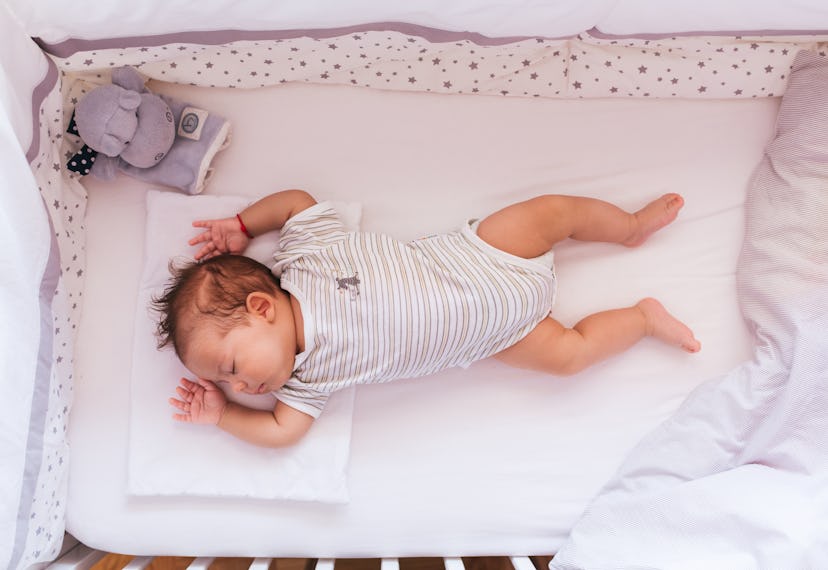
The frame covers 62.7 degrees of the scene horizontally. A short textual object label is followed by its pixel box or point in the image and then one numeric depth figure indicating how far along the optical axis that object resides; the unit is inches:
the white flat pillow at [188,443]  45.6
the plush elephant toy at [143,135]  43.1
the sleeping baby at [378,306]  43.7
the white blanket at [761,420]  42.6
